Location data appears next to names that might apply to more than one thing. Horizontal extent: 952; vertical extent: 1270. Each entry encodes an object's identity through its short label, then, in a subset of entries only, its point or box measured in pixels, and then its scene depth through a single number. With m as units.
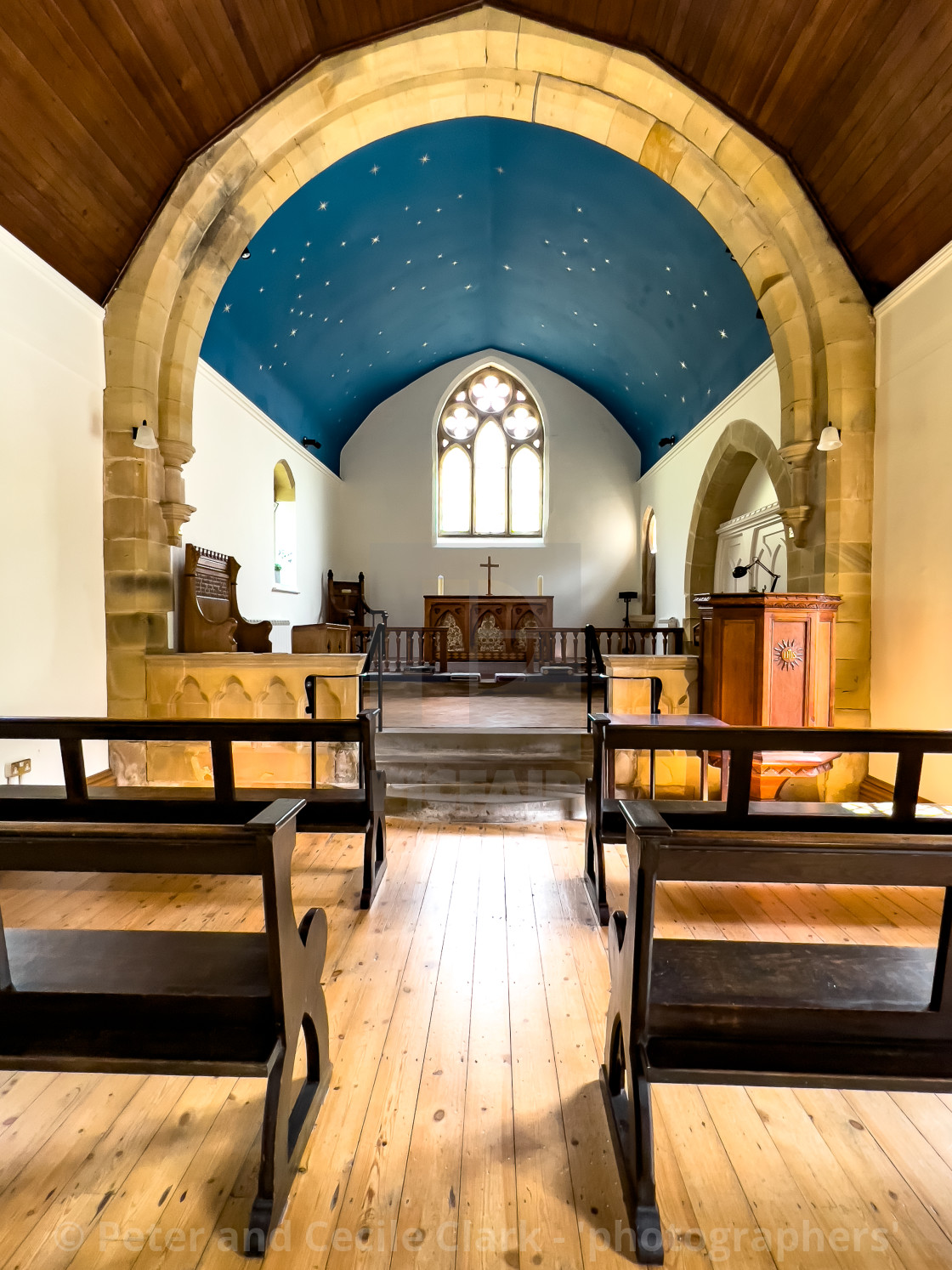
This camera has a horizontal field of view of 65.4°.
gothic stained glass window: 11.67
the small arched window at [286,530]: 8.76
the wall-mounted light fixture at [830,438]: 4.39
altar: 8.95
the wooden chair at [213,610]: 5.57
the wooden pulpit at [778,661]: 3.98
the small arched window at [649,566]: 10.82
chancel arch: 4.54
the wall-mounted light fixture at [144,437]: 4.68
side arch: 6.38
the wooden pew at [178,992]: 1.32
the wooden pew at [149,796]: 2.61
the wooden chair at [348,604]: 10.55
